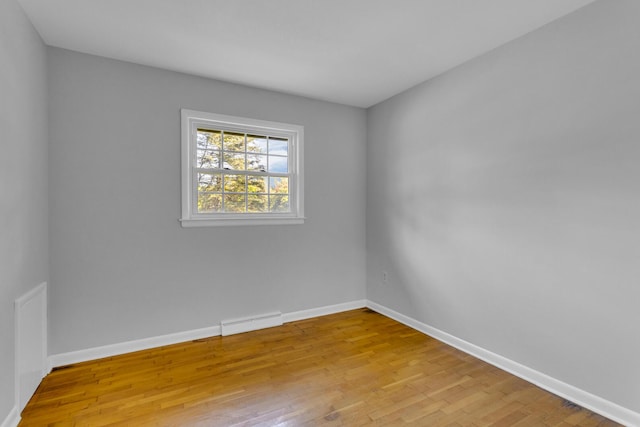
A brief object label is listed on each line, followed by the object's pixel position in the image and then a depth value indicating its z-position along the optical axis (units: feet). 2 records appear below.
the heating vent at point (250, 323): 10.54
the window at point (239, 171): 10.25
